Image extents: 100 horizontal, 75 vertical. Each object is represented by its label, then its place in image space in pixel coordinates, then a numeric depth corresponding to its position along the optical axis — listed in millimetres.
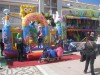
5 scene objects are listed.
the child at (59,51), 13789
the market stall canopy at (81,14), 28162
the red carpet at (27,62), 12703
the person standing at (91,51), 9023
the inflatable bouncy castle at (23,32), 15625
